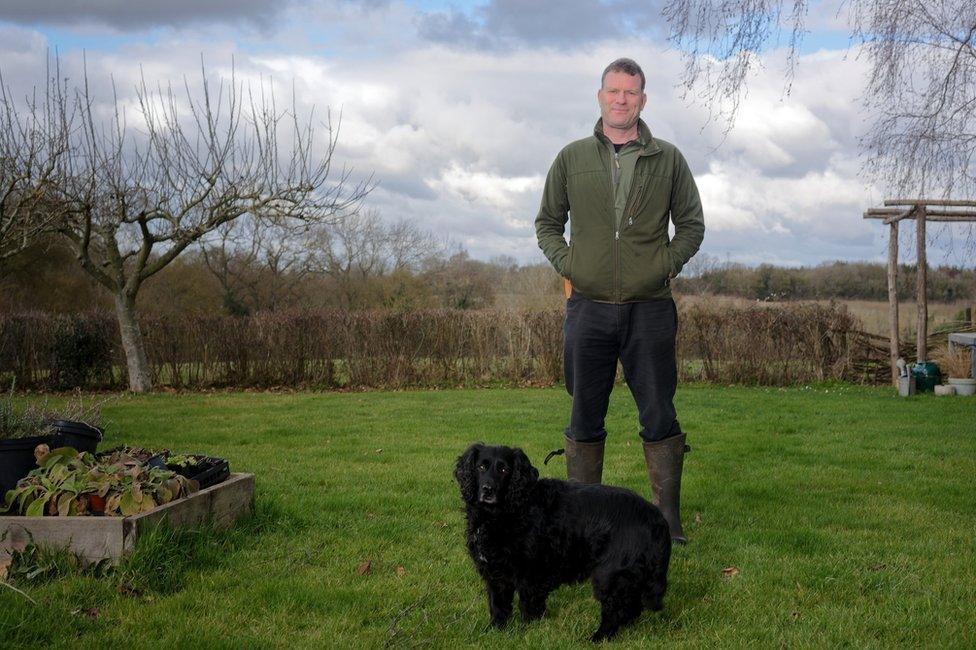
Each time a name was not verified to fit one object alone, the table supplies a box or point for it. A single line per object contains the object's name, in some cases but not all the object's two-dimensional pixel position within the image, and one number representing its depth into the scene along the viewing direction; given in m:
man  4.10
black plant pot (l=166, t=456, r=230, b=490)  4.68
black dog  3.31
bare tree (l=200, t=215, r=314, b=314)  31.17
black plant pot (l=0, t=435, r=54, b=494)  4.40
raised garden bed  3.82
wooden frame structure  13.25
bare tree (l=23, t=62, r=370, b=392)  14.23
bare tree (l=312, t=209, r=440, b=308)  32.69
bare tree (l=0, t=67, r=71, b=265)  9.45
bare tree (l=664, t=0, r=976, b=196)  6.83
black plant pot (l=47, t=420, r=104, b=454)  4.86
